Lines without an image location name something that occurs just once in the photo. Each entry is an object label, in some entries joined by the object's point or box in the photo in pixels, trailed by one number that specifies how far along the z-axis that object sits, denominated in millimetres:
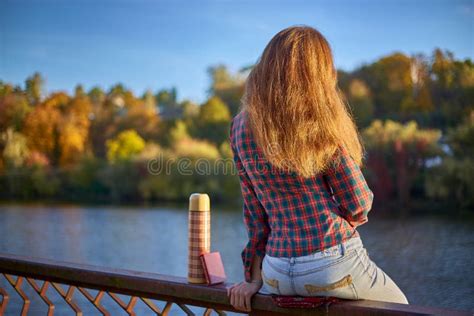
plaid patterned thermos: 1811
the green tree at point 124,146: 30359
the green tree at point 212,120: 35094
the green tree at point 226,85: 40156
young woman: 1401
